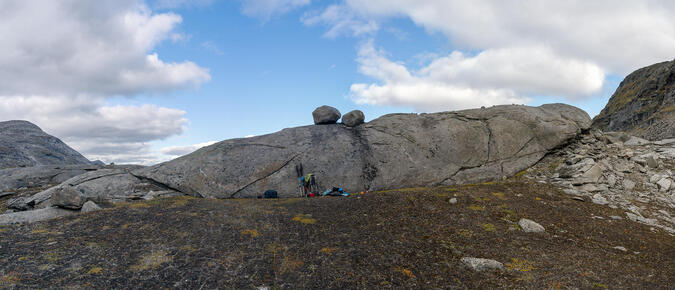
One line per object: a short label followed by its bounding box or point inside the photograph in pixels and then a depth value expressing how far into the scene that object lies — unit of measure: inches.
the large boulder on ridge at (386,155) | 641.0
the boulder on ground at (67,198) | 431.8
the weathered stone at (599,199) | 452.8
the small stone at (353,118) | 793.6
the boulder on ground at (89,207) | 434.6
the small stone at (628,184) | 497.4
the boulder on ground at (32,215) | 395.9
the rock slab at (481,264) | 266.1
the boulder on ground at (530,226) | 356.8
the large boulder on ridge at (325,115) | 816.3
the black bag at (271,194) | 615.9
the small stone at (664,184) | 487.2
